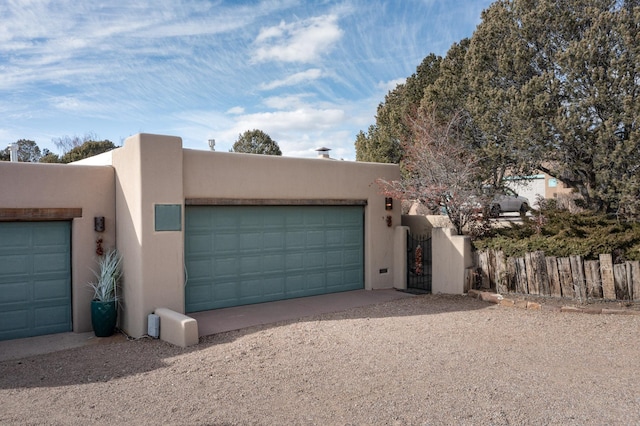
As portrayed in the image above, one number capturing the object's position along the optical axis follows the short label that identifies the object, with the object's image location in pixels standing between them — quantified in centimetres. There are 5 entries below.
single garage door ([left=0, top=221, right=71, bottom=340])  827
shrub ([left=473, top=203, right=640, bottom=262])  917
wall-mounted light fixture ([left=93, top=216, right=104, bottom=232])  889
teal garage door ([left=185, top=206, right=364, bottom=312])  953
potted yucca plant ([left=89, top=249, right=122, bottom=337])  840
